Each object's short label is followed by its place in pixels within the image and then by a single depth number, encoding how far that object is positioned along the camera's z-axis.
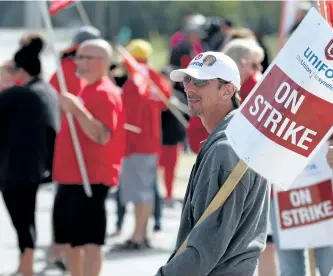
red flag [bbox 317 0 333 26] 9.52
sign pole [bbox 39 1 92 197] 15.18
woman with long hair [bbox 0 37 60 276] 16.41
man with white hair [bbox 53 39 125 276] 15.23
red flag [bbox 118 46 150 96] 20.77
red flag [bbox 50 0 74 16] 18.64
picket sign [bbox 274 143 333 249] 13.06
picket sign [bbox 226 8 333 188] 8.40
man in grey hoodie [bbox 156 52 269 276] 8.57
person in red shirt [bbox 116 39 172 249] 20.66
